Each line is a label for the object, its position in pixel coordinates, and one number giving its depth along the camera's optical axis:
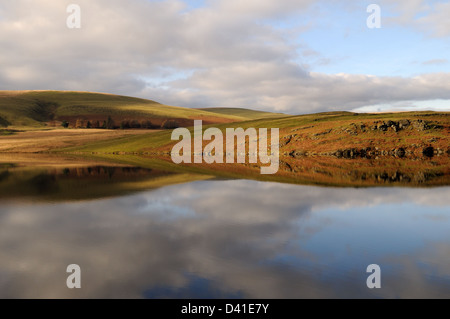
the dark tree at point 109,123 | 169.50
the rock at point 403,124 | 86.00
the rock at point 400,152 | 76.19
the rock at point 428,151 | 75.31
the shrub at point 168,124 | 167.89
